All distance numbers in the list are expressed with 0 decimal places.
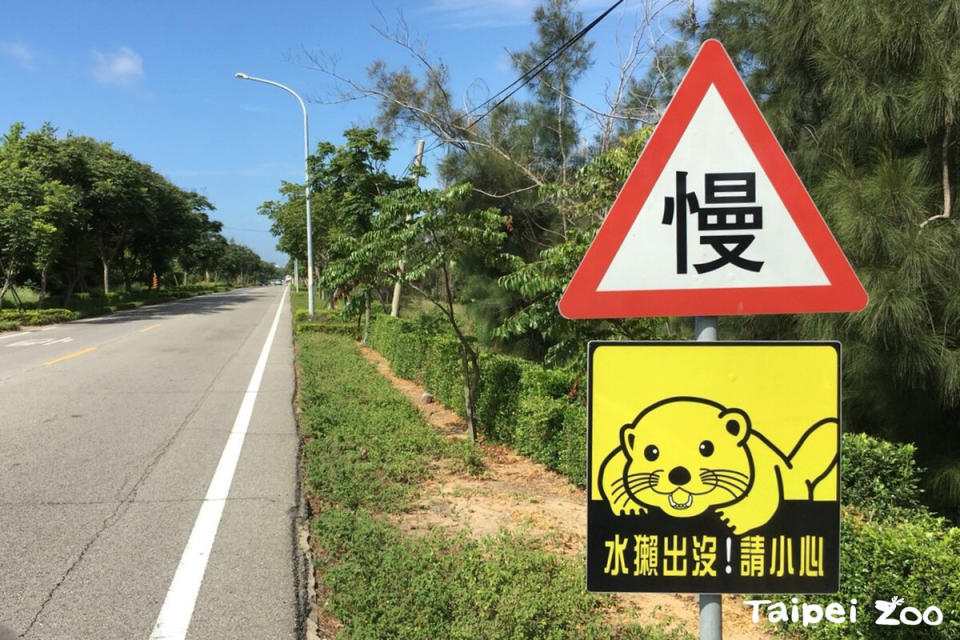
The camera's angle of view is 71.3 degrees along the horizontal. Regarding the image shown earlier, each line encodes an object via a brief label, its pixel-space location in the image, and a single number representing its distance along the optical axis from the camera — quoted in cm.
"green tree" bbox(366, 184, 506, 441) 615
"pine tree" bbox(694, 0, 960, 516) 396
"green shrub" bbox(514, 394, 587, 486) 539
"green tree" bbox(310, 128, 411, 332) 1417
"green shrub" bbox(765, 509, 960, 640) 269
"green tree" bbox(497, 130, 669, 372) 525
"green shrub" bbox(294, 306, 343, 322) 2261
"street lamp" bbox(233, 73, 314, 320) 2177
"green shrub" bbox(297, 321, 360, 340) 1939
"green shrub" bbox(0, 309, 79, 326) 2292
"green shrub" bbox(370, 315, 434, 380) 1021
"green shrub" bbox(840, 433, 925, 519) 410
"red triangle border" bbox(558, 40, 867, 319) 166
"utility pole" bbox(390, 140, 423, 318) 1616
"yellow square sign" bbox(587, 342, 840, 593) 158
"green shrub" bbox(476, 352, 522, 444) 668
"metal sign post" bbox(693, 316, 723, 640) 164
